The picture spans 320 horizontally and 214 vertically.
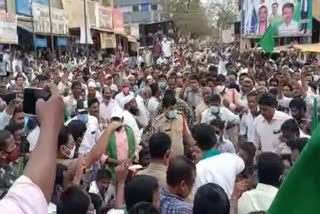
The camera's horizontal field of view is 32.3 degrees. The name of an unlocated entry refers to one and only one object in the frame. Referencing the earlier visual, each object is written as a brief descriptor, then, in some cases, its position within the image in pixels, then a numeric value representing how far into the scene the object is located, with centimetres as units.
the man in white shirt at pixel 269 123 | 586
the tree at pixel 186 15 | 6462
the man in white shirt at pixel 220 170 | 385
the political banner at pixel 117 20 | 3838
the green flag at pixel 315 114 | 462
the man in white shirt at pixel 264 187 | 339
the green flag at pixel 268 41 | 1162
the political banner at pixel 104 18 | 3388
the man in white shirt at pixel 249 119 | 666
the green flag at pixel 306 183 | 106
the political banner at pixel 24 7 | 2433
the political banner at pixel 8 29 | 1819
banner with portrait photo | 2428
